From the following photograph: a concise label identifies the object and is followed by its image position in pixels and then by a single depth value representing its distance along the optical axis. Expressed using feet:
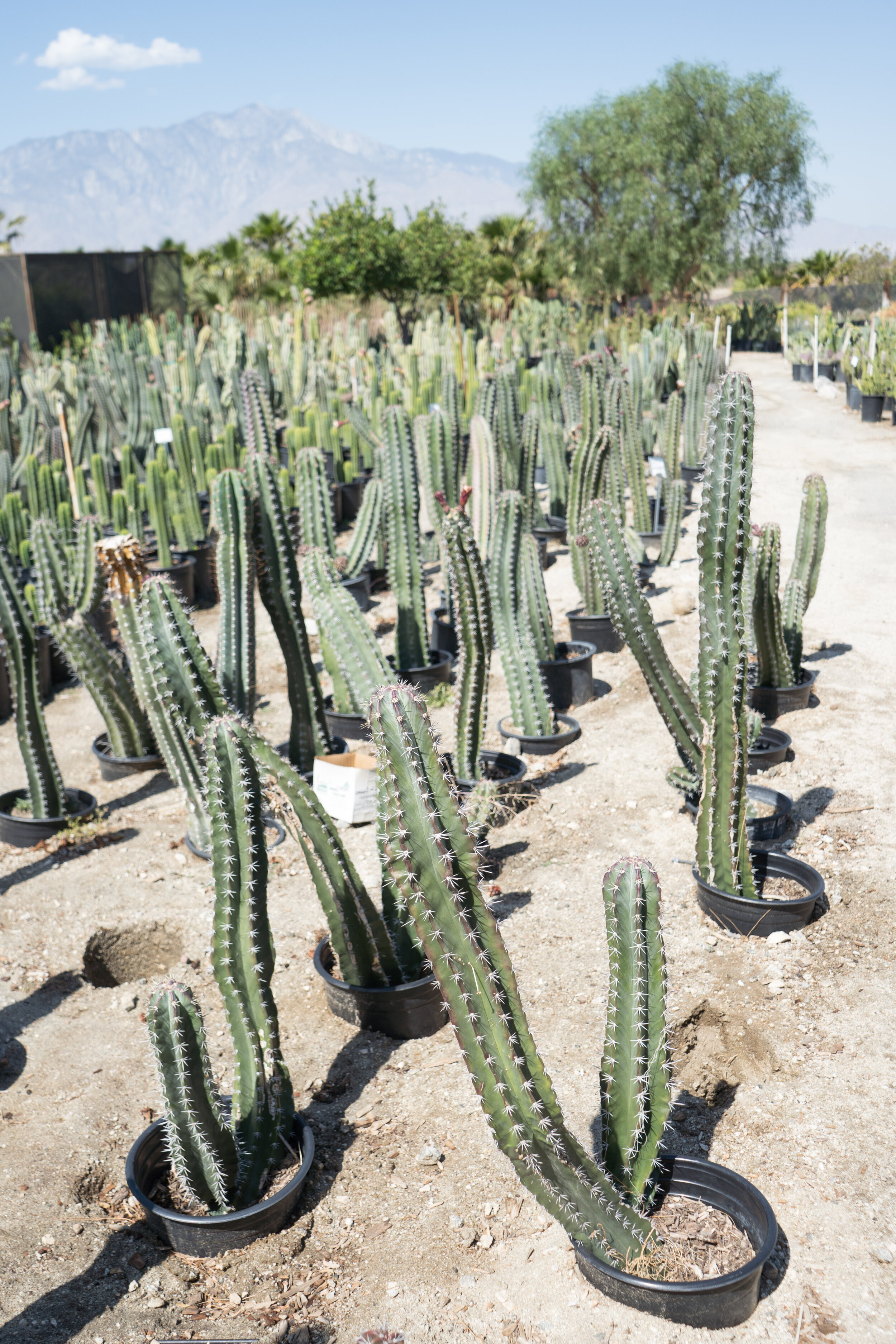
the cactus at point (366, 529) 24.38
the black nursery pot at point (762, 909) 11.20
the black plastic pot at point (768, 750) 15.03
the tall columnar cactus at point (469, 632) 14.14
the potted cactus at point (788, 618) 15.30
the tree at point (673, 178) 91.15
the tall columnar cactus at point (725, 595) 10.80
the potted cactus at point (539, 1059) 6.35
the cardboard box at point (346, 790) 14.49
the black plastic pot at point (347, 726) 17.48
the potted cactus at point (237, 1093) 7.69
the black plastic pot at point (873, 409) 46.09
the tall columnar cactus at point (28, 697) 14.62
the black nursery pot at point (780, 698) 16.56
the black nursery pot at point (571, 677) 18.44
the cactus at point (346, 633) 15.33
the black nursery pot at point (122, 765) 17.10
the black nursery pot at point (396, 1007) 10.30
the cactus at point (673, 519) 25.44
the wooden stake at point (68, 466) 26.04
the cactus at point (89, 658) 16.07
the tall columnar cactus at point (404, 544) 19.26
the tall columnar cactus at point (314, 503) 20.79
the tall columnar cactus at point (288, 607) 15.14
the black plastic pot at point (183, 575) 25.27
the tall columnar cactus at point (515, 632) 16.48
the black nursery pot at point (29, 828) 15.20
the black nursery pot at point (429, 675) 19.10
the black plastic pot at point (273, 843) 14.32
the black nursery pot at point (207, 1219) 7.86
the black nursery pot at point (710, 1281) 6.77
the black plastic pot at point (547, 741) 16.53
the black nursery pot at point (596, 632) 20.67
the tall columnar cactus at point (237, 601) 14.96
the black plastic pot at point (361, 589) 23.89
